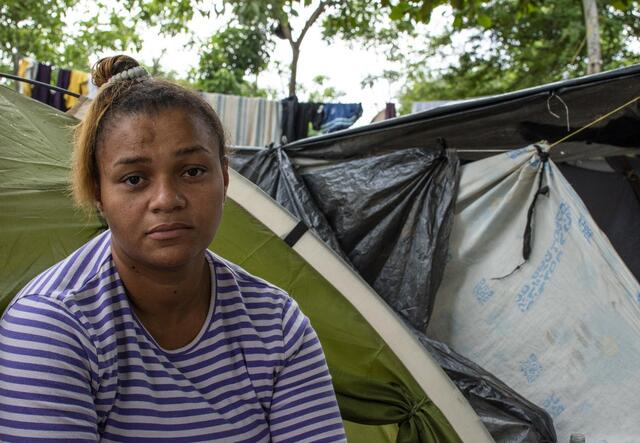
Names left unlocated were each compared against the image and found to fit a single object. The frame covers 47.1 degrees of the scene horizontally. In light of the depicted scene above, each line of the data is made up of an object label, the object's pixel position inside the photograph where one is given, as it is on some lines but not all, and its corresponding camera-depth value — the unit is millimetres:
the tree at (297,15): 5473
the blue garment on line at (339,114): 5980
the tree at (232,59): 9305
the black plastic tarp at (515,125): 2850
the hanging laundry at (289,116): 6176
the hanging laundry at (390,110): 6395
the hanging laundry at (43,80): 5867
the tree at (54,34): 9023
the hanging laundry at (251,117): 6312
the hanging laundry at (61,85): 5855
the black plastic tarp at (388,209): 2973
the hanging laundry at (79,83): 6277
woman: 1088
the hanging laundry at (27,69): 6371
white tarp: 2670
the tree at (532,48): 8859
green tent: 1790
